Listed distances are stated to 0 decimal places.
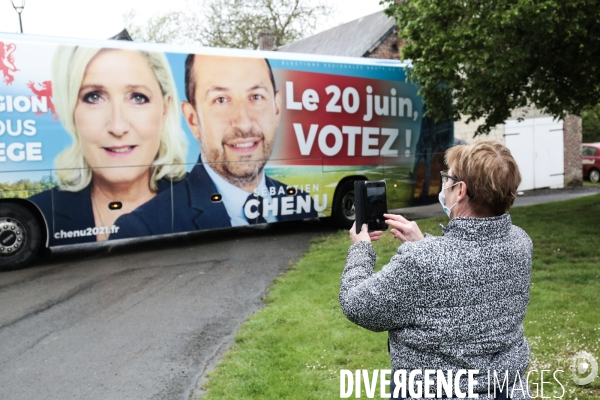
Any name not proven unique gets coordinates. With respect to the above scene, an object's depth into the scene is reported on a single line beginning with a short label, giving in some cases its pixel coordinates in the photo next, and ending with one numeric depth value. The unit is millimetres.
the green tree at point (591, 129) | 39497
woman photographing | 2412
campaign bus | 10992
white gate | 28297
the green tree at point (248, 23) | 44062
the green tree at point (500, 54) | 11500
